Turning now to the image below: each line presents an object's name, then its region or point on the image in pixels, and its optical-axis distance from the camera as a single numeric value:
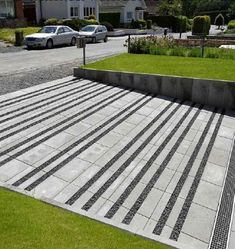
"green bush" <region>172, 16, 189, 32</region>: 49.40
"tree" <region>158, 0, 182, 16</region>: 63.36
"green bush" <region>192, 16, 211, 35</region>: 39.25
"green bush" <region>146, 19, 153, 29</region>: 50.51
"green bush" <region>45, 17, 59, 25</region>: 35.78
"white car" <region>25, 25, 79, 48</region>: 24.16
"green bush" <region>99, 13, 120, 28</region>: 51.12
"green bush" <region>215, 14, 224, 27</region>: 57.22
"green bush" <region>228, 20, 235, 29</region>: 43.69
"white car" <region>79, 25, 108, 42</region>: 30.44
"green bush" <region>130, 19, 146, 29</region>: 50.33
